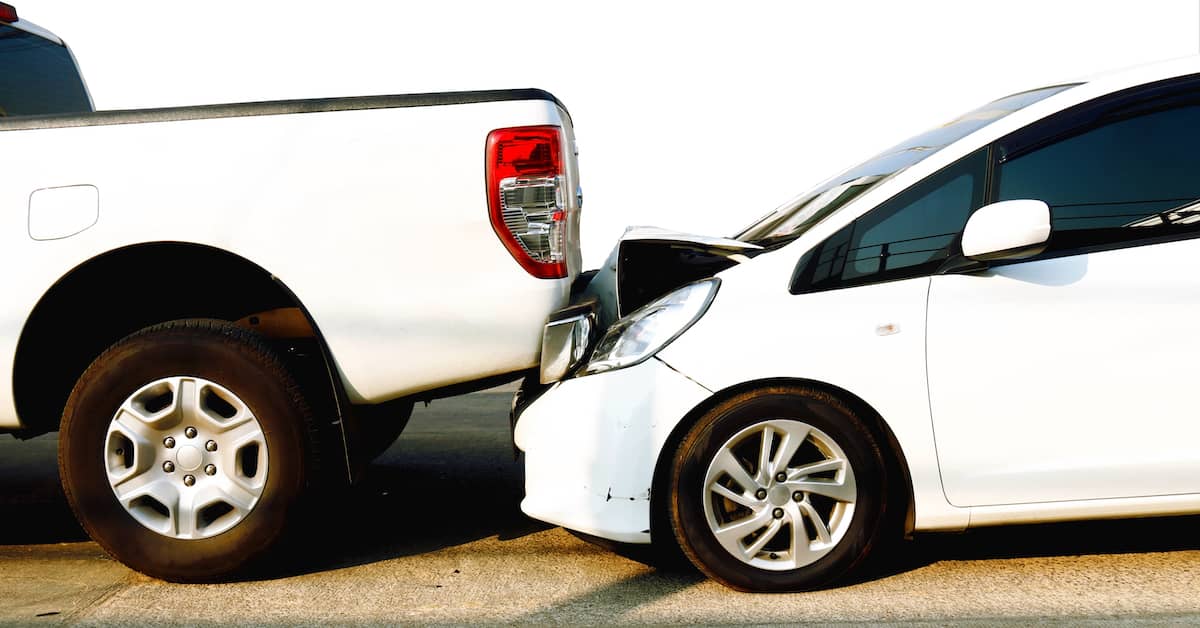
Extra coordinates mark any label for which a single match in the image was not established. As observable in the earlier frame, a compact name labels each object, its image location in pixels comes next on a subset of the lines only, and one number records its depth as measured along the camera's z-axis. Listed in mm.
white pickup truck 3475
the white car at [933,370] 3301
